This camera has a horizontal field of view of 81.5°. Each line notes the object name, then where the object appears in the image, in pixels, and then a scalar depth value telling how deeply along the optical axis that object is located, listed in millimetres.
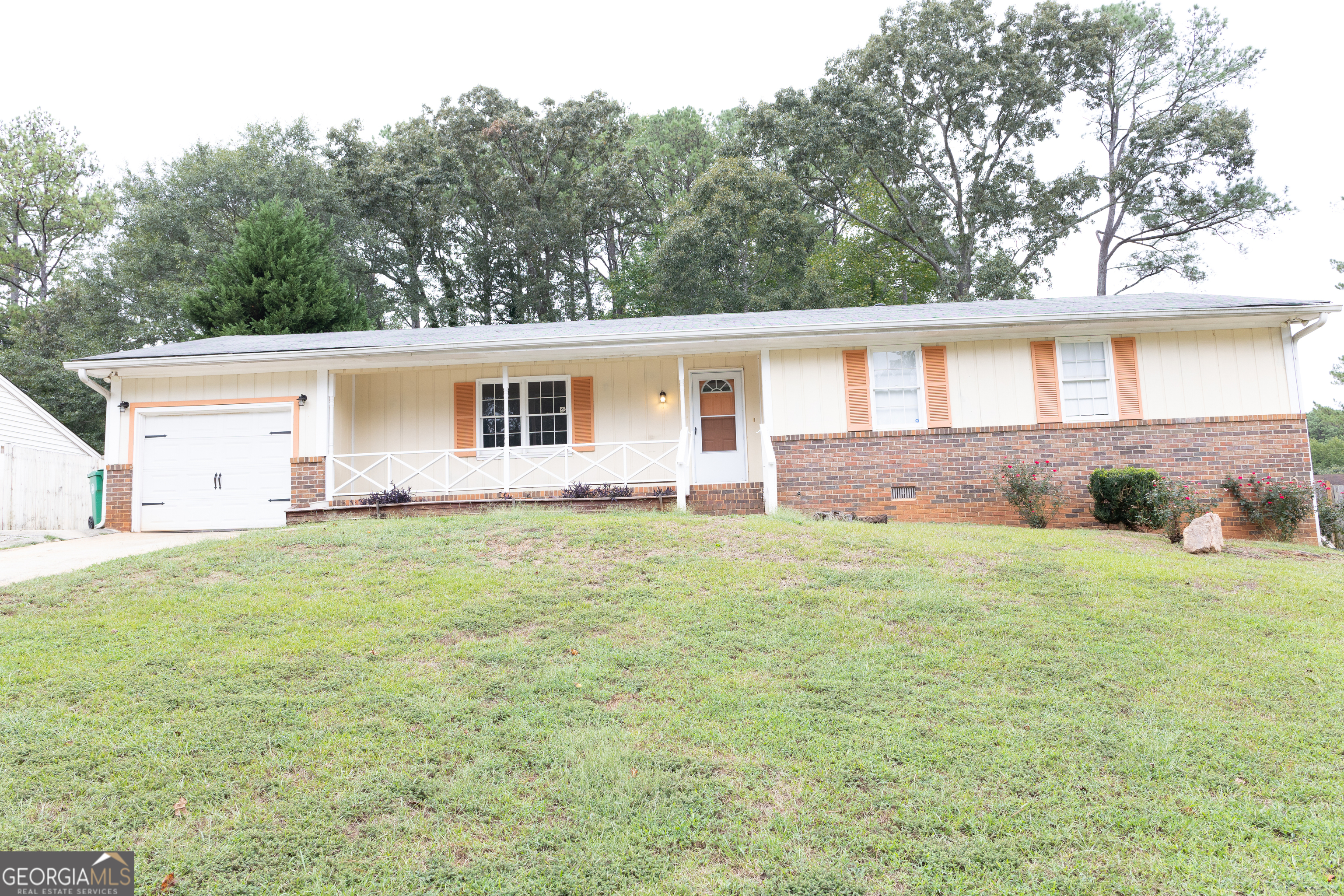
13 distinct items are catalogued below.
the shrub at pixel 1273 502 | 10242
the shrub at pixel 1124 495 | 9984
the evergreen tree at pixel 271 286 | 20859
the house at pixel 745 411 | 10945
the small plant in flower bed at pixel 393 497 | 11070
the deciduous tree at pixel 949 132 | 23094
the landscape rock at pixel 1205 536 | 7887
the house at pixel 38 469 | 14117
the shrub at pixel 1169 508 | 9930
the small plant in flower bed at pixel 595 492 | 10852
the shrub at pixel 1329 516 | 10641
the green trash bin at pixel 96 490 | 12133
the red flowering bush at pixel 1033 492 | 10523
